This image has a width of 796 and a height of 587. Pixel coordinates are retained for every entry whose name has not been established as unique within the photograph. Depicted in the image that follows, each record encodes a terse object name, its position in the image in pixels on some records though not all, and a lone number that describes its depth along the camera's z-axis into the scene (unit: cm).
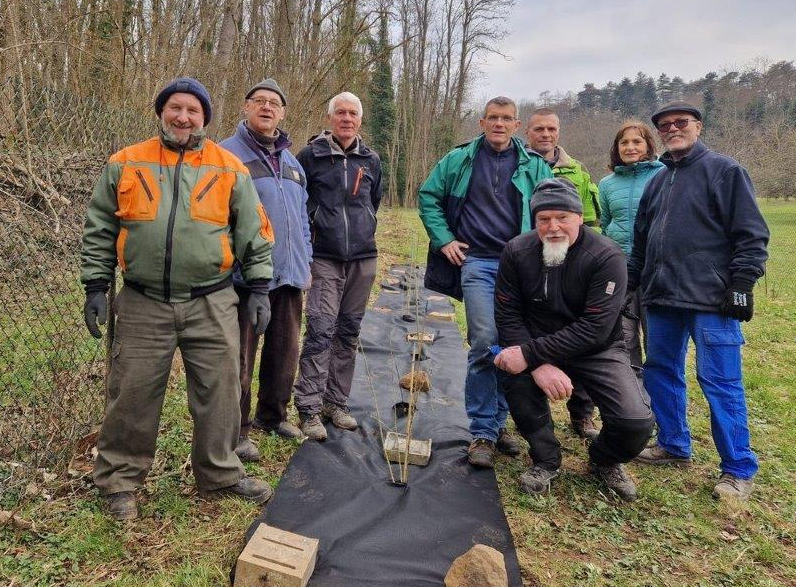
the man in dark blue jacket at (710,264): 262
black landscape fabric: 209
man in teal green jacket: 295
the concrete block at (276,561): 185
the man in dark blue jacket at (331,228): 307
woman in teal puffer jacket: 335
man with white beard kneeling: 261
